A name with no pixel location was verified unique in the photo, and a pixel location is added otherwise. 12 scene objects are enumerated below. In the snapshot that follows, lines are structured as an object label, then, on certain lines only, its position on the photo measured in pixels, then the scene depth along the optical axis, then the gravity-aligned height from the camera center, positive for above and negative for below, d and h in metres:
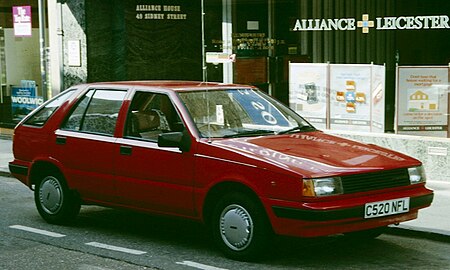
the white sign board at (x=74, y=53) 15.47 +0.26
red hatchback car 6.97 -0.84
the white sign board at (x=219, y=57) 13.95 +0.16
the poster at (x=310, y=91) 12.55 -0.35
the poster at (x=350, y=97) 12.16 -0.42
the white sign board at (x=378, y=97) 11.93 -0.42
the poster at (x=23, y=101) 17.27 -0.64
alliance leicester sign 11.20 +0.57
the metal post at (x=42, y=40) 16.24 +0.51
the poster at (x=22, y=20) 16.98 +0.92
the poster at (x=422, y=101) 11.38 -0.45
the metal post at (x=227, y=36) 13.95 +0.49
